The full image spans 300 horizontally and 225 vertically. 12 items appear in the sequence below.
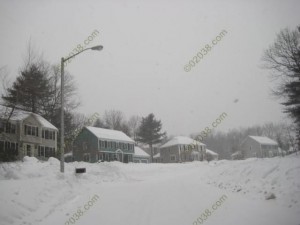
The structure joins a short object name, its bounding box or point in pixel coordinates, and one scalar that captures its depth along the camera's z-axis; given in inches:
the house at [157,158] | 3240.7
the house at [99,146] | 2208.4
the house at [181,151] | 2960.1
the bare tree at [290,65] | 1250.0
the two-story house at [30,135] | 1588.3
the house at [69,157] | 2508.6
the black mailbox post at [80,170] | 683.8
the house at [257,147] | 3503.9
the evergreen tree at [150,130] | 2923.2
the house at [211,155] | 3532.0
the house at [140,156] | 2623.0
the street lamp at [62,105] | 612.8
